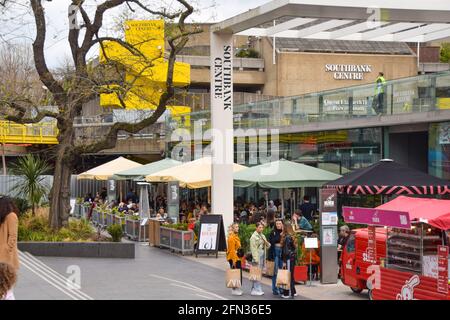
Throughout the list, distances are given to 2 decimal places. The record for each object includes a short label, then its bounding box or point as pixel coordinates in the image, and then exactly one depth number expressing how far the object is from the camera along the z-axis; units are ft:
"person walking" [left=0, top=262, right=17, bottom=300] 21.68
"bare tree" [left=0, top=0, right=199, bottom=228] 74.69
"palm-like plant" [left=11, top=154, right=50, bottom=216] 85.97
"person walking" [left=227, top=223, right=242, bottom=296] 52.70
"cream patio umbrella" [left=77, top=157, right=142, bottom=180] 122.93
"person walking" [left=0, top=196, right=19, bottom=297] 39.40
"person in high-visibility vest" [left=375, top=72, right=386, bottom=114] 79.46
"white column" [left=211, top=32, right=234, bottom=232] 73.41
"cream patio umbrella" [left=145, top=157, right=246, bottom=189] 85.46
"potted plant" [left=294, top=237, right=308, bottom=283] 56.59
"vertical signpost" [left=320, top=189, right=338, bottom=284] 56.54
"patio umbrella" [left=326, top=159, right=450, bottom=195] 59.67
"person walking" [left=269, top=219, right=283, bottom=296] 52.04
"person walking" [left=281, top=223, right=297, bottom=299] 50.93
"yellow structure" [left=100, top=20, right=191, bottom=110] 75.66
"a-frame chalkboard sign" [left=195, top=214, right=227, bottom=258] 71.87
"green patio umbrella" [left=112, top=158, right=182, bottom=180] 105.29
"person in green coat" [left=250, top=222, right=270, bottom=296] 52.90
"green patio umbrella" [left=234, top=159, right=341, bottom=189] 76.74
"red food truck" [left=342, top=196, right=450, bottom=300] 39.75
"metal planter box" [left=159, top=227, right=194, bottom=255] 75.15
